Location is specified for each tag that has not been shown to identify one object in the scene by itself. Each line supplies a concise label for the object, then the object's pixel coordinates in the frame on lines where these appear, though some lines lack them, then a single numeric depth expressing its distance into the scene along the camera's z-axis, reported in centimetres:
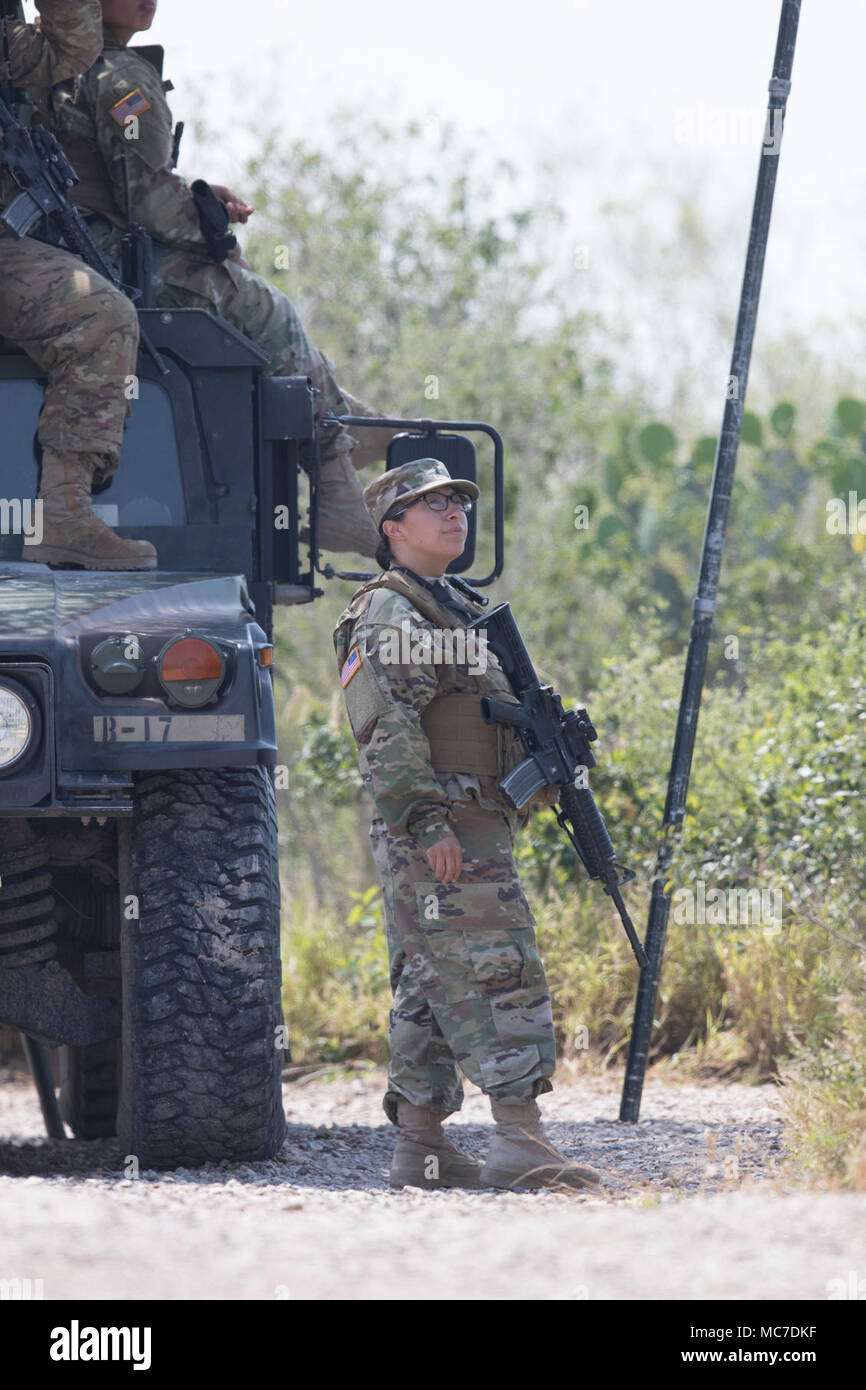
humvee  762
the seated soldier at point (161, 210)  1027
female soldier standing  814
